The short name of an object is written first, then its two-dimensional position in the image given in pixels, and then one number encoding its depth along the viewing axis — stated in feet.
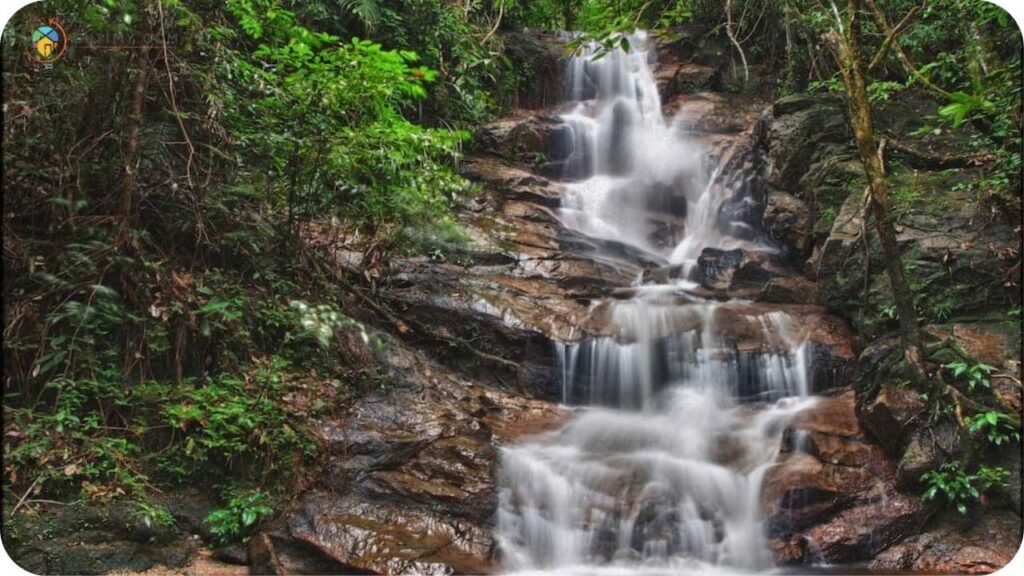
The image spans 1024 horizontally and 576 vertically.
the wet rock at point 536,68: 42.78
